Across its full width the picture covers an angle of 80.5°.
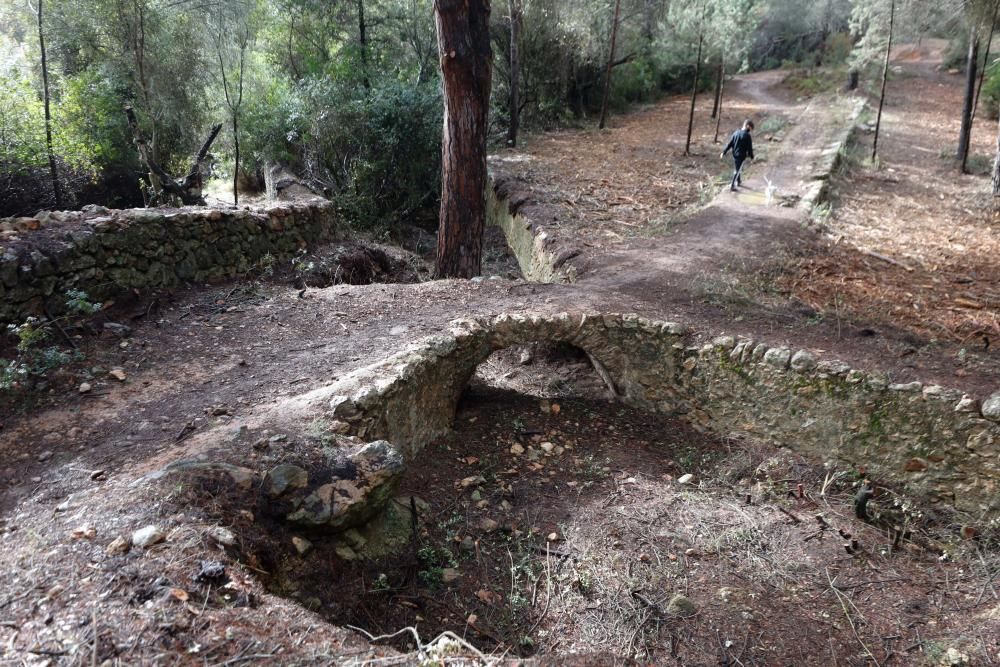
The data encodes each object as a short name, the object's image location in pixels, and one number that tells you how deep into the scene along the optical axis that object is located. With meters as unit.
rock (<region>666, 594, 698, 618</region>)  4.68
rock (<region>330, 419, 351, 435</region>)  4.86
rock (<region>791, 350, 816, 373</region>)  6.26
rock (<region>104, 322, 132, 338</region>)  6.30
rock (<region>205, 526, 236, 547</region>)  3.65
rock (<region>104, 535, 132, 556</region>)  3.33
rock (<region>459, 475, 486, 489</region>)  5.92
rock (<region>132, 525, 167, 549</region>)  3.40
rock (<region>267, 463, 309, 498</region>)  4.18
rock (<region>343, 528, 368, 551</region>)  4.57
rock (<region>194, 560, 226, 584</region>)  3.26
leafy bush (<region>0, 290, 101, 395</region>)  5.19
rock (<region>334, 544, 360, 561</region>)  4.46
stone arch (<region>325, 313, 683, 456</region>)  5.40
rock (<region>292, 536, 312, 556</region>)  4.16
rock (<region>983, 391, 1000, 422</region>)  5.31
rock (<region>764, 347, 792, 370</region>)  6.41
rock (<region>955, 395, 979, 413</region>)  5.44
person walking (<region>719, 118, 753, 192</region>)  12.71
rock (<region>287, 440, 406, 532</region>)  4.28
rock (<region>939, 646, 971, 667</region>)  4.30
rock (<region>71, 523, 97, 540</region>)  3.45
